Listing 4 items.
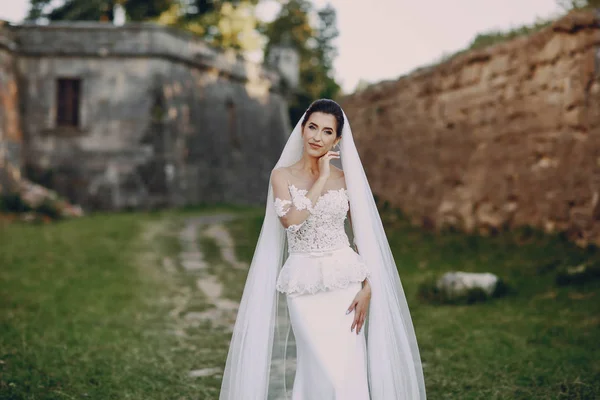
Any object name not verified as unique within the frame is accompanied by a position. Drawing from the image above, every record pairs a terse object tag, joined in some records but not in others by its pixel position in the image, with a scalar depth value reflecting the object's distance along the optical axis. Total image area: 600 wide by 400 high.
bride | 3.37
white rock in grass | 6.86
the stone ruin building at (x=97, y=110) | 19.89
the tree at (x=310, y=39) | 32.78
